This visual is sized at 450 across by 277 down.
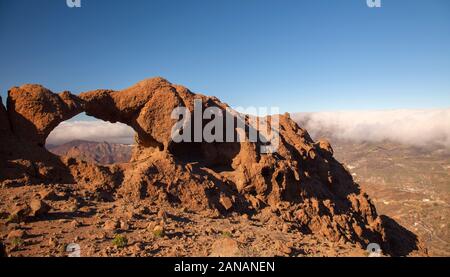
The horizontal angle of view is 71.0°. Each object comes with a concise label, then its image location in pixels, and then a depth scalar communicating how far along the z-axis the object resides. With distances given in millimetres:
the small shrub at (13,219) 10688
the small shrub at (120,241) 10143
